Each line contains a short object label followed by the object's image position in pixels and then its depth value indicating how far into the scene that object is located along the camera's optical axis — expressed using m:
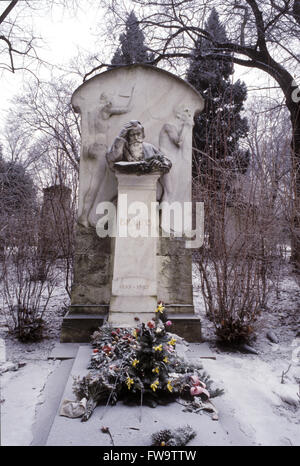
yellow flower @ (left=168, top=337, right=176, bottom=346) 3.24
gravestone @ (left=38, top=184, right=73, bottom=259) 6.07
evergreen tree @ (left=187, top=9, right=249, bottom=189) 5.62
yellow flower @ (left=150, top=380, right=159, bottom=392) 2.92
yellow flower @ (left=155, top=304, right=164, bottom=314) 3.50
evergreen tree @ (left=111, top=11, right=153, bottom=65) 10.00
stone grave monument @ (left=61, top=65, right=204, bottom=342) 4.89
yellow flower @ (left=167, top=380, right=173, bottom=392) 2.95
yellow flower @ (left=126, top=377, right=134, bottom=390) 2.93
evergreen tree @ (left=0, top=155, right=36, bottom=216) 8.60
